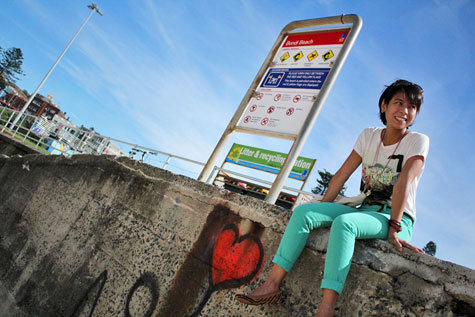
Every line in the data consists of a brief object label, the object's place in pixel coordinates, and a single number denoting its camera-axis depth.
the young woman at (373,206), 1.53
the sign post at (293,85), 3.26
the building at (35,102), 71.71
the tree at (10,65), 51.03
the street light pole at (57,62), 24.64
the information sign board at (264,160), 10.56
